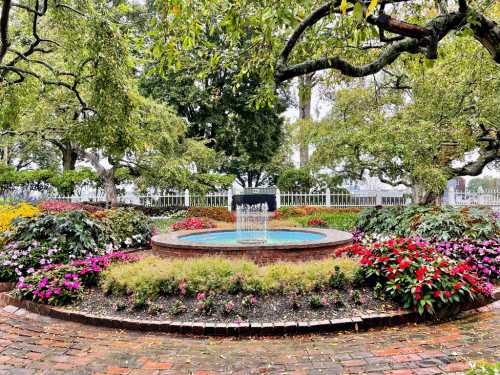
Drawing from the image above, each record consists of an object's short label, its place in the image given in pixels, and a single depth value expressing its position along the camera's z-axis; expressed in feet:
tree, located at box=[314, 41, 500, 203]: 27.84
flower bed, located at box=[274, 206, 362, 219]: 49.44
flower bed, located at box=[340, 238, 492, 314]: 12.94
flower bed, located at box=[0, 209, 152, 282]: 18.16
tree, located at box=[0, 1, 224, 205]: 21.25
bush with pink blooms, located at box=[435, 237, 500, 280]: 17.28
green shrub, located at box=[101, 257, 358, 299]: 14.20
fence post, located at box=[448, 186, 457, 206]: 61.72
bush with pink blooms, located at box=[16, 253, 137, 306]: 14.61
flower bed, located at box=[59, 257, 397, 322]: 12.96
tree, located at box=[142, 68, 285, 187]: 67.97
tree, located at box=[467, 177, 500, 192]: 96.67
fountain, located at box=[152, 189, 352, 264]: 20.52
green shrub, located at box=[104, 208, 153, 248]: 26.35
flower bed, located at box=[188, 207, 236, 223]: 48.55
